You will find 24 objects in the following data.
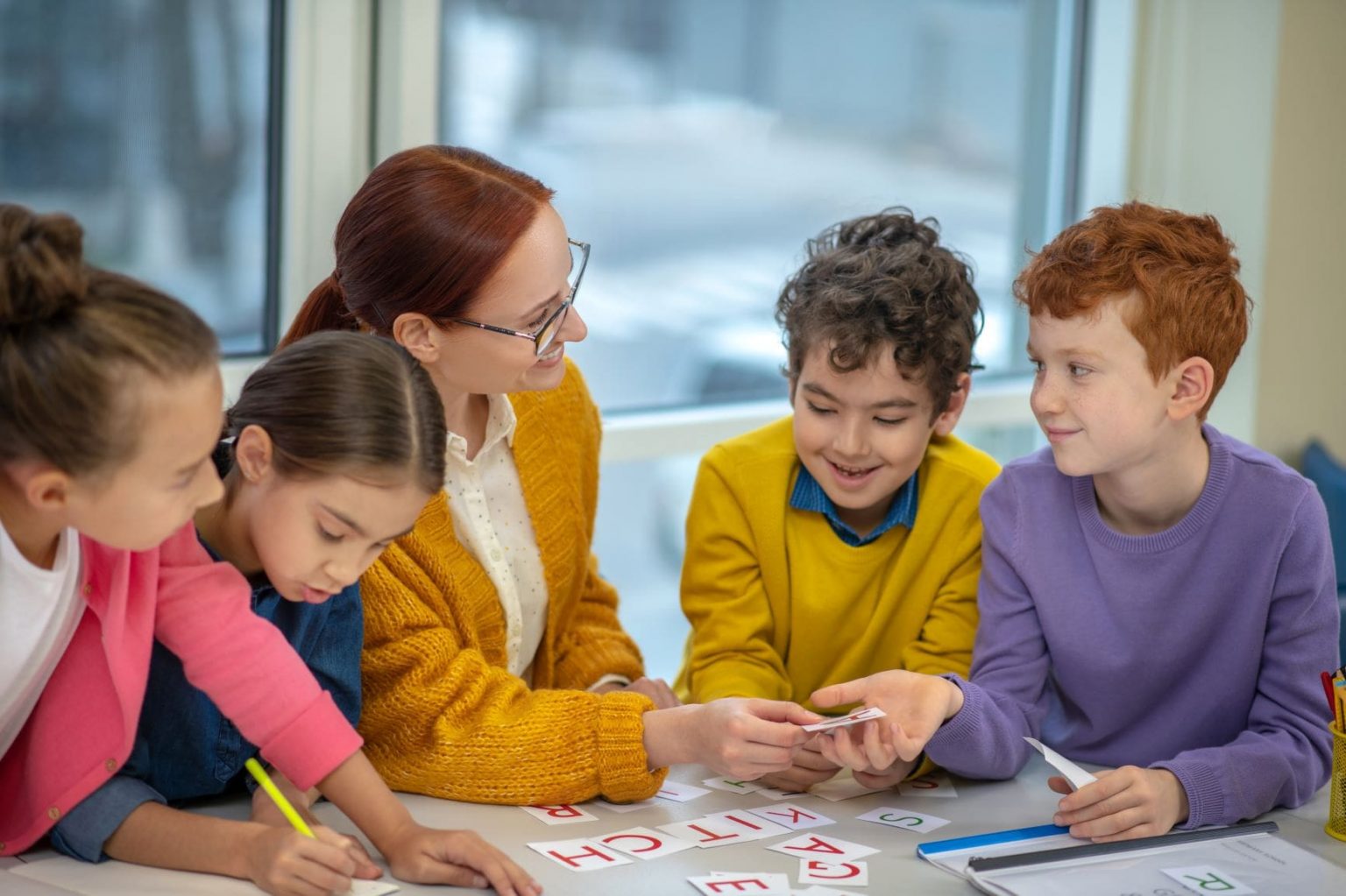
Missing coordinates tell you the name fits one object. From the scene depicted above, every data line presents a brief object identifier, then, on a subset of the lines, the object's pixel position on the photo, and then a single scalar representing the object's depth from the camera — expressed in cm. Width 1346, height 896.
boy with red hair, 253
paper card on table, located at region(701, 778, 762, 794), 252
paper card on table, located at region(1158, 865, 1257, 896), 232
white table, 231
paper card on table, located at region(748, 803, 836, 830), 244
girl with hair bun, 219
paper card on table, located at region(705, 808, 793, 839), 241
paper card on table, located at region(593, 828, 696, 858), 237
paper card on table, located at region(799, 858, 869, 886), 232
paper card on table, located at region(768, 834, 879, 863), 237
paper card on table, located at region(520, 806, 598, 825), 244
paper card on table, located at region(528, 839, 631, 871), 235
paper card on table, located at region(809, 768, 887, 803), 252
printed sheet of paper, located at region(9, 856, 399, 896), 228
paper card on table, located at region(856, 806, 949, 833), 244
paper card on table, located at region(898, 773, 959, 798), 253
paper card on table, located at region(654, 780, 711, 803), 249
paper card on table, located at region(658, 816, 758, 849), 239
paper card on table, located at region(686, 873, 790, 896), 230
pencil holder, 242
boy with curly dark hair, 268
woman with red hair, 247
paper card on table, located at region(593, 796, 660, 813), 247
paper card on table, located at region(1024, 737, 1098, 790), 243
